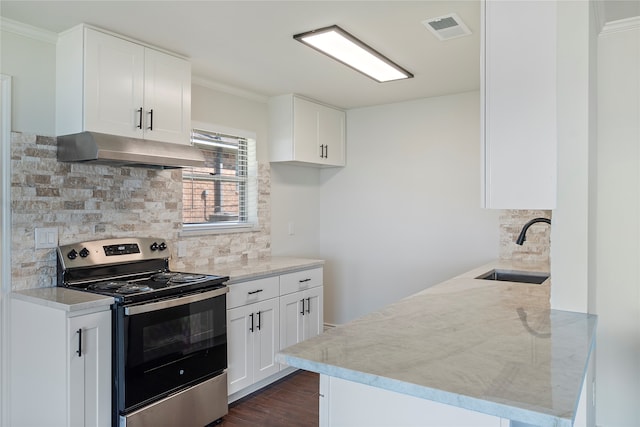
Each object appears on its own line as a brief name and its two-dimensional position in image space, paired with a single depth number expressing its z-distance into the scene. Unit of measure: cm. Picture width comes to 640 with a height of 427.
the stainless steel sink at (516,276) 302
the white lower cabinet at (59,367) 216
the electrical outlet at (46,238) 255
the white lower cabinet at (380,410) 134
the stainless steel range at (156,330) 234
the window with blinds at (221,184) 355
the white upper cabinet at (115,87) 251
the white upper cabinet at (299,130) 406
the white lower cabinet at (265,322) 309
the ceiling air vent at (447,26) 241
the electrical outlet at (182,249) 337
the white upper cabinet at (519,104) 167
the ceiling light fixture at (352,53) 260
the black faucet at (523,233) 185
